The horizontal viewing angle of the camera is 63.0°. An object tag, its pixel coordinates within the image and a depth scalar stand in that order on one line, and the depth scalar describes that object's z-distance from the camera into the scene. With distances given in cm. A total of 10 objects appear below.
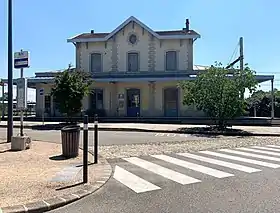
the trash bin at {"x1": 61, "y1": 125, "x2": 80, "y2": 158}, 687
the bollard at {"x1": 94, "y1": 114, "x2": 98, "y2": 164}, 617
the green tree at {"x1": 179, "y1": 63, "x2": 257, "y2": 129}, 1376
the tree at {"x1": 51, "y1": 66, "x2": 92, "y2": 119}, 1528
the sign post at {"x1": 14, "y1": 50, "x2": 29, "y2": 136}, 864
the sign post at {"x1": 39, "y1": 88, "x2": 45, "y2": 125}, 1971
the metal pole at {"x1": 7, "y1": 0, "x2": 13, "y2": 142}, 907
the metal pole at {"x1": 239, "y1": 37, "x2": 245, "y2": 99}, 2040
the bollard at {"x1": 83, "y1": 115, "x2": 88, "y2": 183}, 466
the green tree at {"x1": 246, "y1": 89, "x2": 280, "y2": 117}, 2534
